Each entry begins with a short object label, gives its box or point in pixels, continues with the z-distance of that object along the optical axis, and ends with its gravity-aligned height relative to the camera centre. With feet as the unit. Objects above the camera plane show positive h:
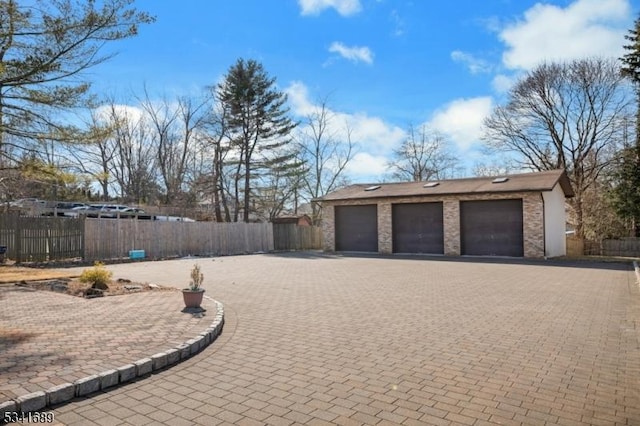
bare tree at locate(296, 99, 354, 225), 130.86 +13.85
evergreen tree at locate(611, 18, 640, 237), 43.52 +6.75
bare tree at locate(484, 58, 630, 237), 98.07 +24.01
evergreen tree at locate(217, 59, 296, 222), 107.65 +29.27
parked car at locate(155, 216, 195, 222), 86.22 +3.00
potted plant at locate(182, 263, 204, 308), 24.35 -3.50
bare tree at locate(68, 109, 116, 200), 45.68 +9.54
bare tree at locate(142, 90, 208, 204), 122.72 +20.78
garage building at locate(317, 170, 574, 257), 66.74 +1.96
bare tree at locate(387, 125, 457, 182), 141.08 +19.25
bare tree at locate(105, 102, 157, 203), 124.16 +17.50
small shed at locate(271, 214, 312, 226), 111.24 +2.84
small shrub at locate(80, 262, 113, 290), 31.37 -3.06
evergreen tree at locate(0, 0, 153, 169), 38.52 +16.38
